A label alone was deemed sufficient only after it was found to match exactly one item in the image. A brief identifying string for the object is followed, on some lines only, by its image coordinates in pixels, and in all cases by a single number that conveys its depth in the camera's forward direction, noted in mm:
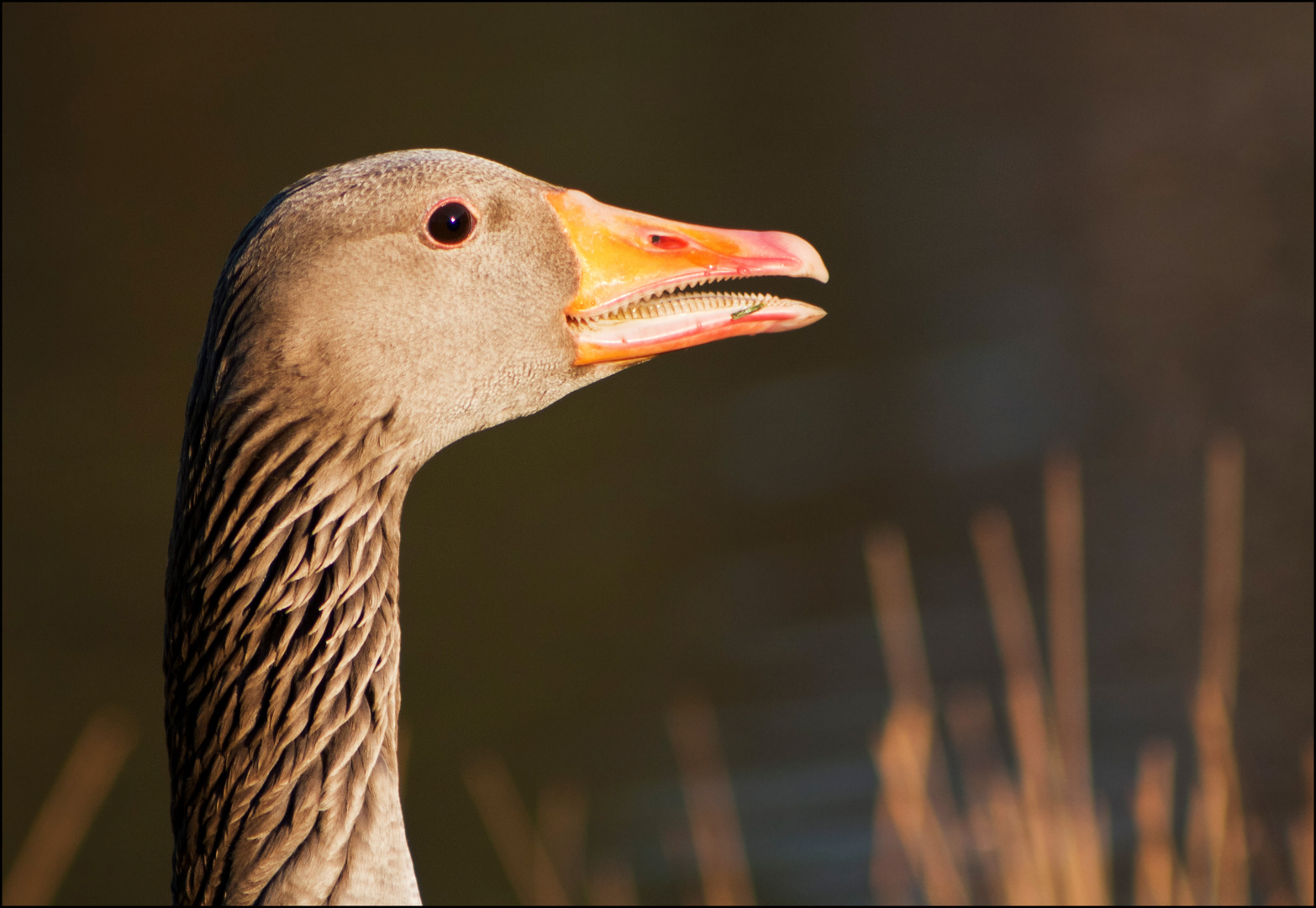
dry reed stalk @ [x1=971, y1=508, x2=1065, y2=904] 9961
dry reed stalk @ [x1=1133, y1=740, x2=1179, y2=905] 9350
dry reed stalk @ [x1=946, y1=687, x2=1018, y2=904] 11830
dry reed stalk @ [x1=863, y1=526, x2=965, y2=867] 12719
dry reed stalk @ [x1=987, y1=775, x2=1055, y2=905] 9969
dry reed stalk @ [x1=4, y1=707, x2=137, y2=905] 11047
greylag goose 6129
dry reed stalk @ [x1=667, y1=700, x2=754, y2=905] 11461
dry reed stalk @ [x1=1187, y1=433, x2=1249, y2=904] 9562
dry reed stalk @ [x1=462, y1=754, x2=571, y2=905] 13797
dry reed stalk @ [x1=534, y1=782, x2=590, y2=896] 14102
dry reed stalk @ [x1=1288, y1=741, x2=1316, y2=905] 9422
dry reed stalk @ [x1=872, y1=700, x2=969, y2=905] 9820
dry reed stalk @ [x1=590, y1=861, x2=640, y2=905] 13055
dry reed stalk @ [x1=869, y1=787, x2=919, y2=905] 12039
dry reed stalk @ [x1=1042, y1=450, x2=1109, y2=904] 9656
